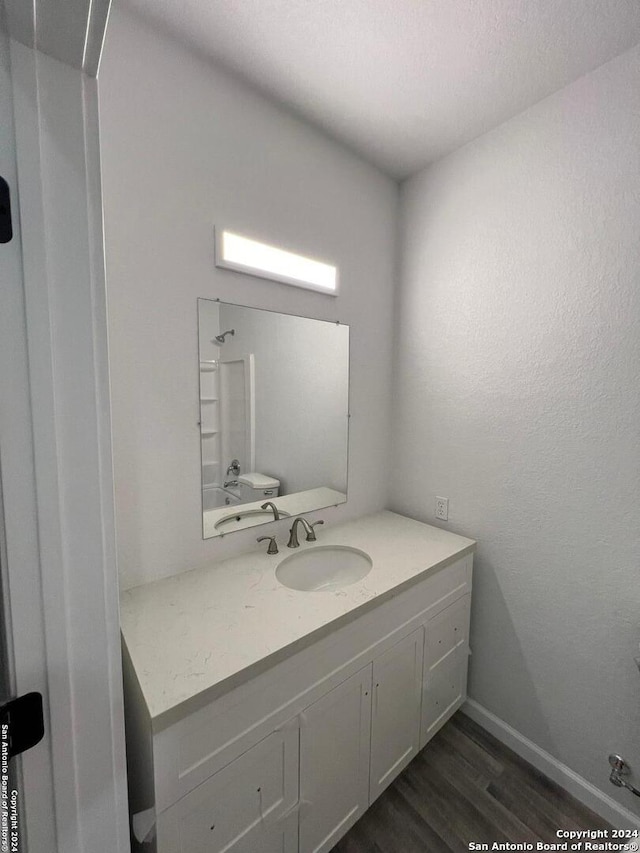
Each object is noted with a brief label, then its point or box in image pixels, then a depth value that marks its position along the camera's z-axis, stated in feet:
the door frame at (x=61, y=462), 1.56
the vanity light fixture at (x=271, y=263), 4.19
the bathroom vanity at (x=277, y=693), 2.57
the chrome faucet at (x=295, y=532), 4.83
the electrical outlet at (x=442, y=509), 5.54
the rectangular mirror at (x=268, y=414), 4.30
